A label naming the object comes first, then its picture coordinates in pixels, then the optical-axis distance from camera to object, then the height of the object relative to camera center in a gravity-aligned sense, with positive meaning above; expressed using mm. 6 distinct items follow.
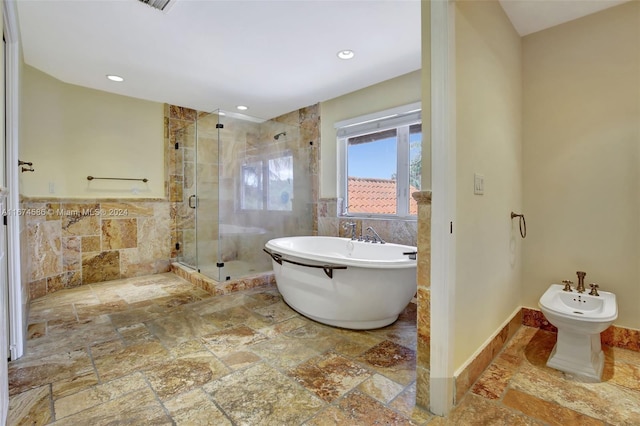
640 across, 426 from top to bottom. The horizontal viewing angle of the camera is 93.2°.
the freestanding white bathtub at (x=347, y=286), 2209 -595
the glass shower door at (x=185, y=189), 4102 +288
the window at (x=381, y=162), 3102 +537
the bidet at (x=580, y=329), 1706 -694
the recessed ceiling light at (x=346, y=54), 2627 +1380
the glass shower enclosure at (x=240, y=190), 3840 +270
